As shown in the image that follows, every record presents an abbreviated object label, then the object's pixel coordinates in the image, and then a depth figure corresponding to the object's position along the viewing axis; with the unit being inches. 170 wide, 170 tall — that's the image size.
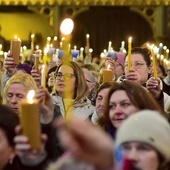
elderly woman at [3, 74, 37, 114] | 263.6
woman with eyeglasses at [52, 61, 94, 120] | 326.5
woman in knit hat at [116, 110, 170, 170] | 156.2
